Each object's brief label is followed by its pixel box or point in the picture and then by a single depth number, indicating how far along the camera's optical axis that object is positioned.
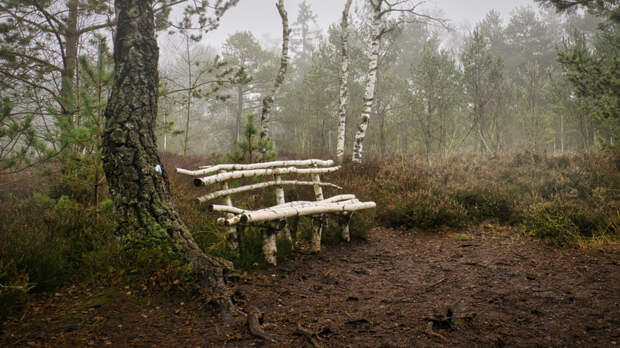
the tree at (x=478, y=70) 12.56
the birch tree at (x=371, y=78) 9.89
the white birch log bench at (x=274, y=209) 3.30
